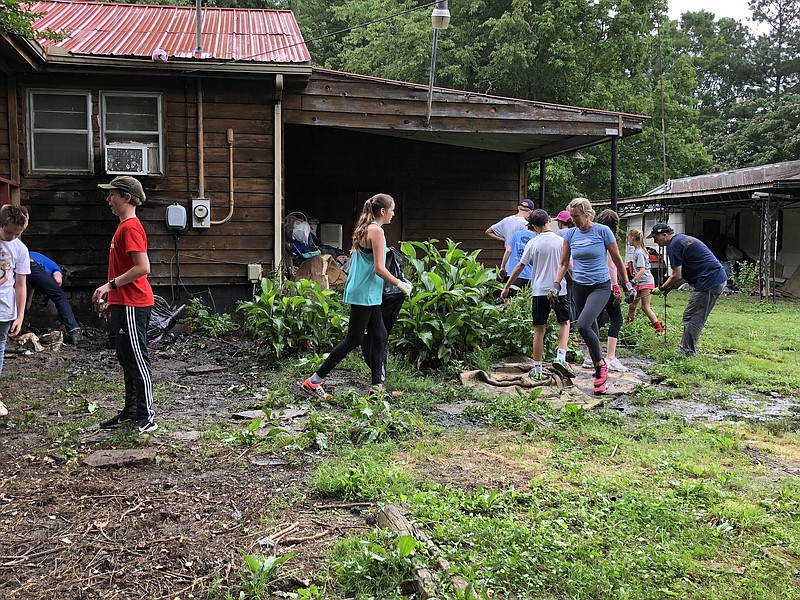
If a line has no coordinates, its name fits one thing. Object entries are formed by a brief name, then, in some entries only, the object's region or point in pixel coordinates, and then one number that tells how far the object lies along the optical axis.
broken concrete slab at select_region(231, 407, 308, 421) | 5.54
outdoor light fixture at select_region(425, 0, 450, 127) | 8.80
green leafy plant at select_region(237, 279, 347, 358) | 7.80
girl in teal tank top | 5.94
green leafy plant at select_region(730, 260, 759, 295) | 19.08
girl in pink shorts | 9.82
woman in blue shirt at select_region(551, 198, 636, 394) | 6.78
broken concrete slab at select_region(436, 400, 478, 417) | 6.01
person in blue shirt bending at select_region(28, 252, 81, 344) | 8.77
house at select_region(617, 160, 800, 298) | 17.50
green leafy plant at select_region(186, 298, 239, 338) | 9.62
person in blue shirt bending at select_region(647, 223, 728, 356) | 8.39
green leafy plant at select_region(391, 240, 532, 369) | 7.48
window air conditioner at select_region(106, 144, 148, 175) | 9.73
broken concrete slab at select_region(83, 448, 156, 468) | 4.38
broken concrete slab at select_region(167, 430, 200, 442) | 5.00
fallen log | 2.79
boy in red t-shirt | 4.96
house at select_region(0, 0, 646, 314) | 9.63
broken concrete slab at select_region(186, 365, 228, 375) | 7.50
